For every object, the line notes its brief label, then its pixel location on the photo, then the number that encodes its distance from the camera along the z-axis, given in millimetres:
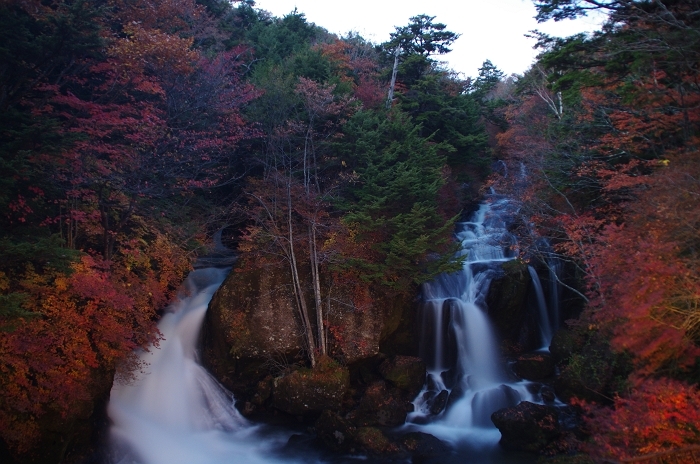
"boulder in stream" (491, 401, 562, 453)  10055
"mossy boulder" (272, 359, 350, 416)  11344
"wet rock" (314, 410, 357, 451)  10398
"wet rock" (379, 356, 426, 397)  12305
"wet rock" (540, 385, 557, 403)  11820
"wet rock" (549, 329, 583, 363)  12344
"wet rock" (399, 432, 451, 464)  10141
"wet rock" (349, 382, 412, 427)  11445
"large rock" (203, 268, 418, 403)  12352
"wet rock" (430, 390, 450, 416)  12008
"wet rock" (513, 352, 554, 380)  12688
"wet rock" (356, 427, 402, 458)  10172
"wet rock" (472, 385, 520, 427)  11648
